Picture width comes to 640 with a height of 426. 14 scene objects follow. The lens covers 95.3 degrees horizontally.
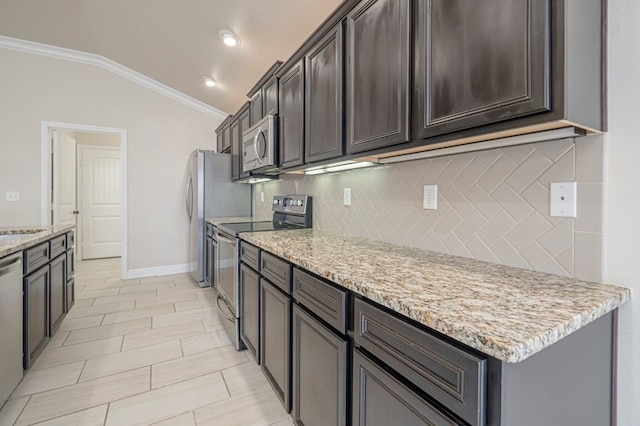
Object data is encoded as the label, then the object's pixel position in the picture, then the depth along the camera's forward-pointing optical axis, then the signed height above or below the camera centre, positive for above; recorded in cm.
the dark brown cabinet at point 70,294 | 269 -80
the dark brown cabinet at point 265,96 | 230 +100
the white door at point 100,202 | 535 +16
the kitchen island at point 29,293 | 152 -54
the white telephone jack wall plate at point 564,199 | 94 +5
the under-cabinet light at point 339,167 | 173 +30
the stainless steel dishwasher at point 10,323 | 147 -61
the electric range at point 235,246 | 218 -29
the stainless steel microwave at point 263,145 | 227 +55
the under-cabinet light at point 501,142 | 90 +25
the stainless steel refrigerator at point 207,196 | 382 +21
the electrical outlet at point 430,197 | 141 +7
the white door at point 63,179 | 388 +49
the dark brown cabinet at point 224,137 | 390 +107
